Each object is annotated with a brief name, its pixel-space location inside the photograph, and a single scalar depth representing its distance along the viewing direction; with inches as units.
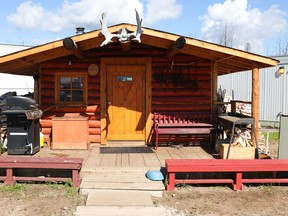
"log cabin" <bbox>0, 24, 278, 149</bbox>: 219.2
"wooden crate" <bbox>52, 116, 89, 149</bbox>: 208.2
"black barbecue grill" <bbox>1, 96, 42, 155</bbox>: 184.4
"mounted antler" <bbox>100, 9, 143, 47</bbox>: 170.0
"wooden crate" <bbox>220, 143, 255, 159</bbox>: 174.1
